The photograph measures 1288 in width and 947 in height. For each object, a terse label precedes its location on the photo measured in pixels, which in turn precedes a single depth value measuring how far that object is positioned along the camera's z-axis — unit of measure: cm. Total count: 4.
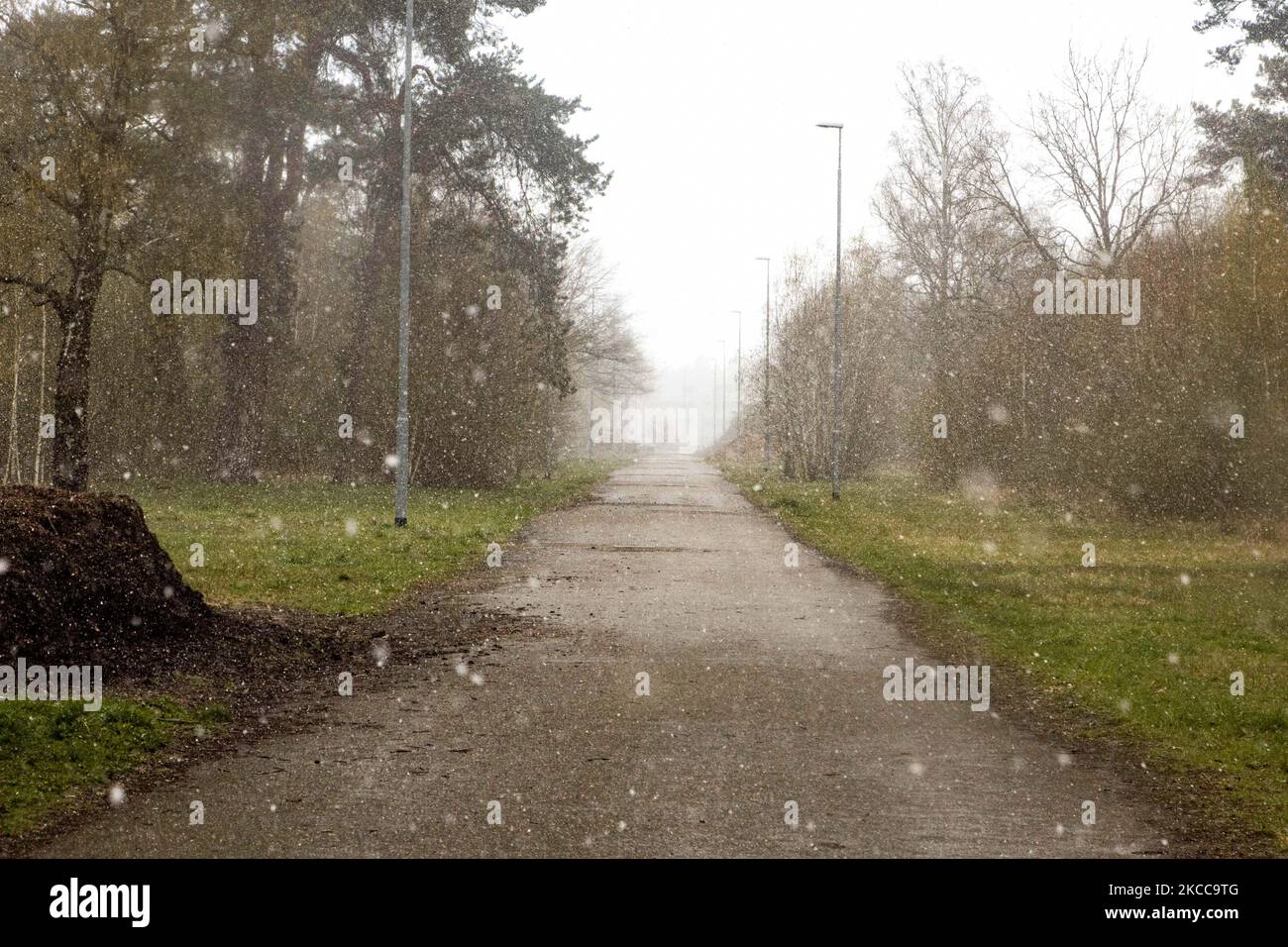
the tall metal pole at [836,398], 3294
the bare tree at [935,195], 4550
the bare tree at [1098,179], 3509
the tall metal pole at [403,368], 2248
